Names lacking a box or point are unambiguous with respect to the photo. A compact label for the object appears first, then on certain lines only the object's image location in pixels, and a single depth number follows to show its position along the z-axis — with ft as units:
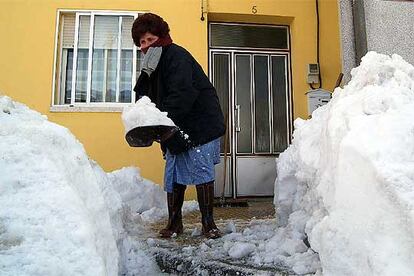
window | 19.99
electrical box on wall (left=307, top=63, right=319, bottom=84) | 20.63
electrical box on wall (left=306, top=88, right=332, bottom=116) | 20.12
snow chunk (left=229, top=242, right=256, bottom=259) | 8.79
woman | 10.55
